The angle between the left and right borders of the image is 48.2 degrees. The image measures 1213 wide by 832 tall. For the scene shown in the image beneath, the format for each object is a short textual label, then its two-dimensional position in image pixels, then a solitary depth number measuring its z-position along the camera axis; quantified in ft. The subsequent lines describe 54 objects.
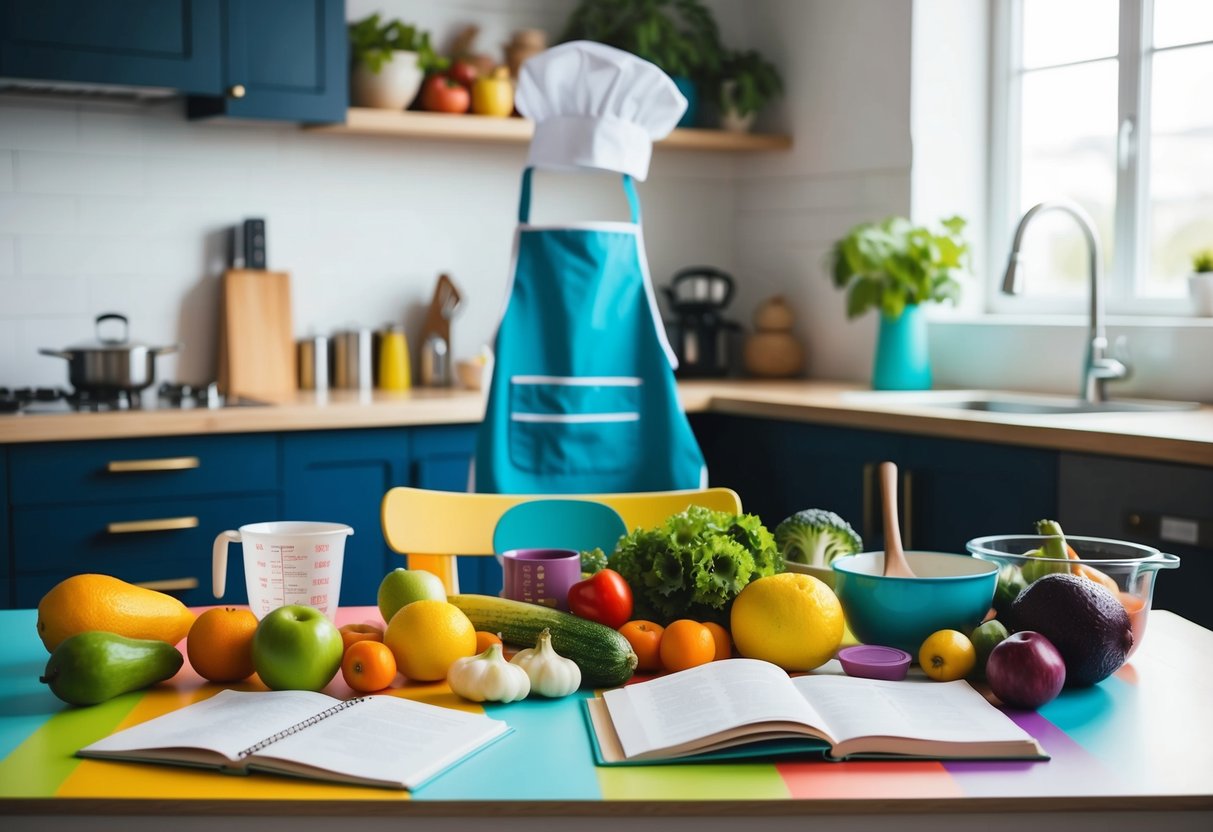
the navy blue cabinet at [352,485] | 10.27
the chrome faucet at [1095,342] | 10.27
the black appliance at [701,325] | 13.46
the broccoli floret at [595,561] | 4.88
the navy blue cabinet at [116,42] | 9.96
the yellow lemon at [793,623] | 4.20
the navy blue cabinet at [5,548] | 9.28
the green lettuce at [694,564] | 4.48
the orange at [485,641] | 4.33
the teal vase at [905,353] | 11.80
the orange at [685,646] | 4.24
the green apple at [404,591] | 4.53
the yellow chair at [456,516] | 6.41
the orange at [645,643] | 4.29
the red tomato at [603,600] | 4.43
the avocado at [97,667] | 3.87
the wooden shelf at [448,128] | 11.75
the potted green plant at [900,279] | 11.48
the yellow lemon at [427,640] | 4.11
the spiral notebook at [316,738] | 3.34
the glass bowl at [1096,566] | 4.33
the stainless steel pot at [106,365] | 10.48
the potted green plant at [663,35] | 12.99
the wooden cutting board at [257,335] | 11.85
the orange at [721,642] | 4.38
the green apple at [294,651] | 3.92
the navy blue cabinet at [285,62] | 10.80
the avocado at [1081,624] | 4.04
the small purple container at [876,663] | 4.12
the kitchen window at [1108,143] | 10.64
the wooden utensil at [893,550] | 4.55
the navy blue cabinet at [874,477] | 8.83
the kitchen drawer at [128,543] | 9.47
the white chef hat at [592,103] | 8.55
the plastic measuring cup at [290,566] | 4.53
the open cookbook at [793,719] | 3.48
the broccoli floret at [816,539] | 5.04
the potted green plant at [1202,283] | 10.14
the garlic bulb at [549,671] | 3.99
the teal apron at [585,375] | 8.94
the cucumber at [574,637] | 4.12
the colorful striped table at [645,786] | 3.19
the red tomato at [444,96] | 12.19
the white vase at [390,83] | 11.89
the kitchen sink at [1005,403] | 10.10
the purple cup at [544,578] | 4.79
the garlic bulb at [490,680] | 3.92
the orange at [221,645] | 4.08
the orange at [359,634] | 4.29
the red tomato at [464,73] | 12.47
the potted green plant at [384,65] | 11.87
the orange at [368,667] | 4.02
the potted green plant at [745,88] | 13.39
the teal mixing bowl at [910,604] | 4.26
